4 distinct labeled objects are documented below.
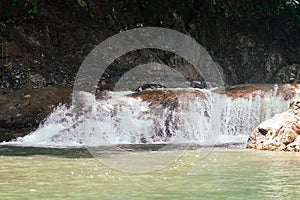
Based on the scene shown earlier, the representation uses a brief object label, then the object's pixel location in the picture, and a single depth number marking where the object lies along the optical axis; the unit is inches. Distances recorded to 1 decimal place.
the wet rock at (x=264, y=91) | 771.0
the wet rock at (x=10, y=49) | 891.1
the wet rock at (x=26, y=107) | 671.1
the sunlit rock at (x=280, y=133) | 508.0
